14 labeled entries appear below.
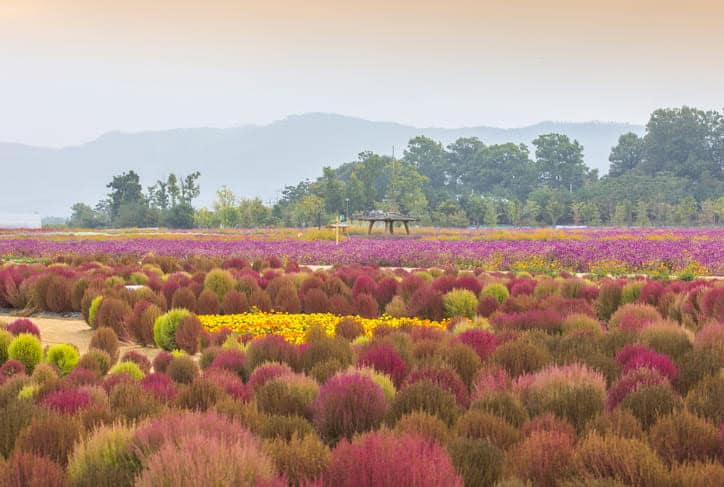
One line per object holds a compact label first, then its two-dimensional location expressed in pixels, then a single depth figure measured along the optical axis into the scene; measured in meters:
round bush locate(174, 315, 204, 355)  18.73
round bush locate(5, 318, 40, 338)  17.53
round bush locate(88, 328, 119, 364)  16.75
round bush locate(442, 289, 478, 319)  22.47
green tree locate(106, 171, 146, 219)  179.97
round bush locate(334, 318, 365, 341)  16.14
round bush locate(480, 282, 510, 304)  23.67
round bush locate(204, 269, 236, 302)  25.92
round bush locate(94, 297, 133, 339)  21.80
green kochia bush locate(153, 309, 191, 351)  19.47
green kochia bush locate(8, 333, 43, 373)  15.28
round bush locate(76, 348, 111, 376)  12.91
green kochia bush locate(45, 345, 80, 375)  14.73
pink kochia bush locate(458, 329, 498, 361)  11.83
